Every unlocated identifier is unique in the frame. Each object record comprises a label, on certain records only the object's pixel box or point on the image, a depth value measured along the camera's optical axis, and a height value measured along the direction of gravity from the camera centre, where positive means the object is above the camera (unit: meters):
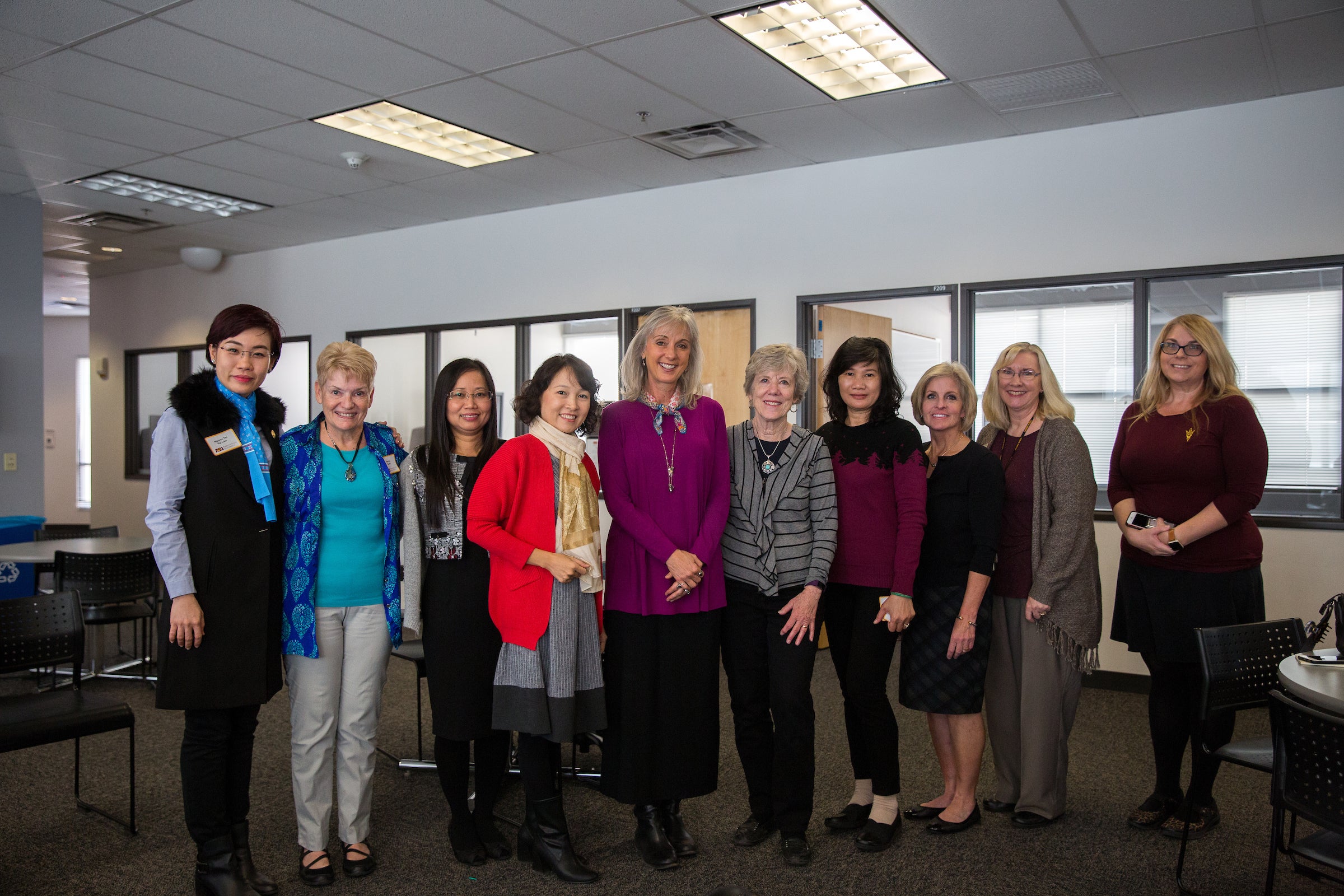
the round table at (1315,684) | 1.98 -0.56
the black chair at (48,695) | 2.75 -0.85
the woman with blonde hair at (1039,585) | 2.89 -0.47
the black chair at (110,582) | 4.54 -0.73
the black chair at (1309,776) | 1.93 -0.75
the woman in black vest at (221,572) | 2.39 -0.35
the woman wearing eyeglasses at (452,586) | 2.68 -0.44
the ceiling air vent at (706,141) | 5.13 +1.75
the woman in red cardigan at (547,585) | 2.57 -0.42
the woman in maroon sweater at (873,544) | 2.72 -0.32
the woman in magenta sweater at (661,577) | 2.63 -0.40
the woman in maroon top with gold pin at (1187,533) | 2.92 -0.30
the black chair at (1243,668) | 2.47 -0.64
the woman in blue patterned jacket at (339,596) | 2.56 -0.45
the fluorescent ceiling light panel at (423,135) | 5.01 +1.80
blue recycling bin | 5.18 -0.75
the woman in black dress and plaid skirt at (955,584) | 2.82 -0.45
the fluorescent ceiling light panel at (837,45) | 3.78 +1.79
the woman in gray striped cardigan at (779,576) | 2.69 -0.40
